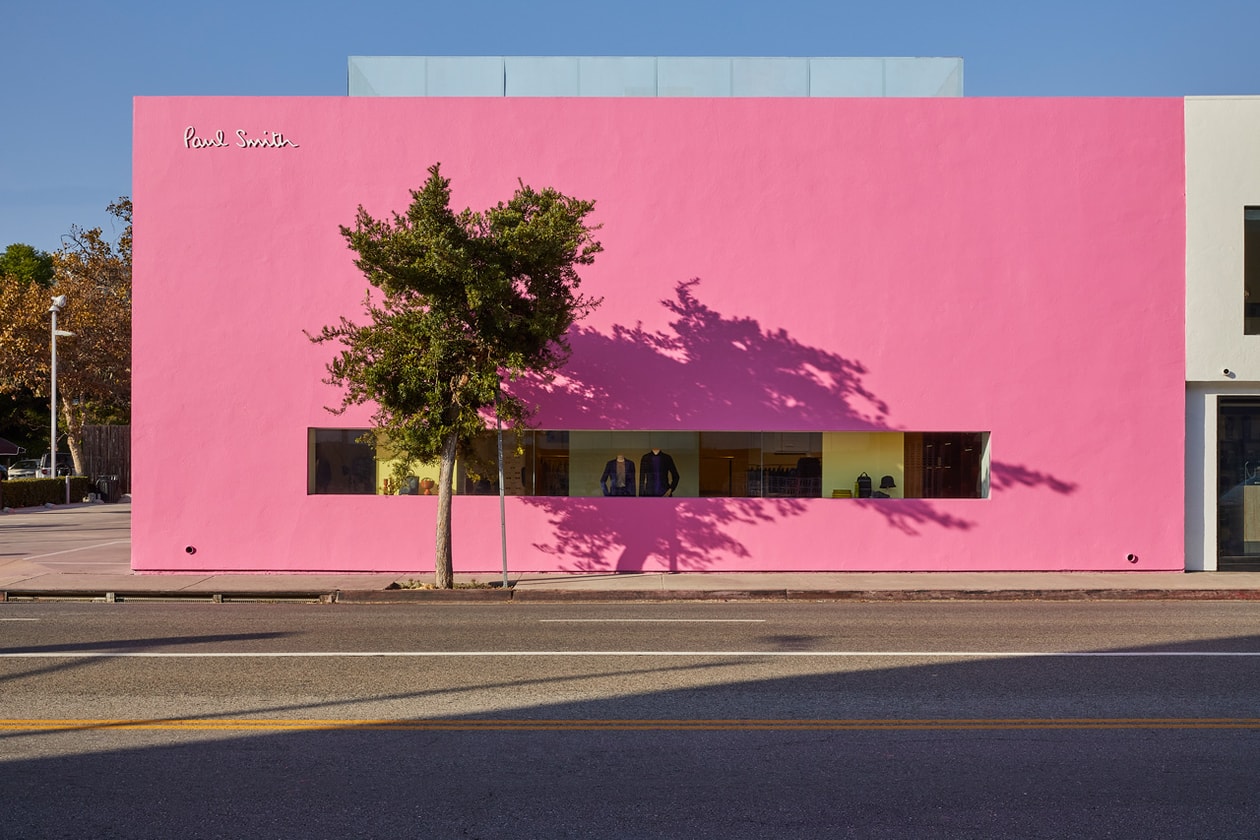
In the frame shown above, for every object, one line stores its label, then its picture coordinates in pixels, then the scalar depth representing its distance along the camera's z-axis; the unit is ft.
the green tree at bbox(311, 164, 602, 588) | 47.75
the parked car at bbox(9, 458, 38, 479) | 169.42
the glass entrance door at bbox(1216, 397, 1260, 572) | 58.85
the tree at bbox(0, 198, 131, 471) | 139.95
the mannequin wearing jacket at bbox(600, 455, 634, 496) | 58.80
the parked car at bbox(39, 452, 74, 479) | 166.05
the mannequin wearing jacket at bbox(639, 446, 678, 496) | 59.00
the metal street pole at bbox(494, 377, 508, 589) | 49.83
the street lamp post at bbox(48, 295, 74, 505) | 115.75
